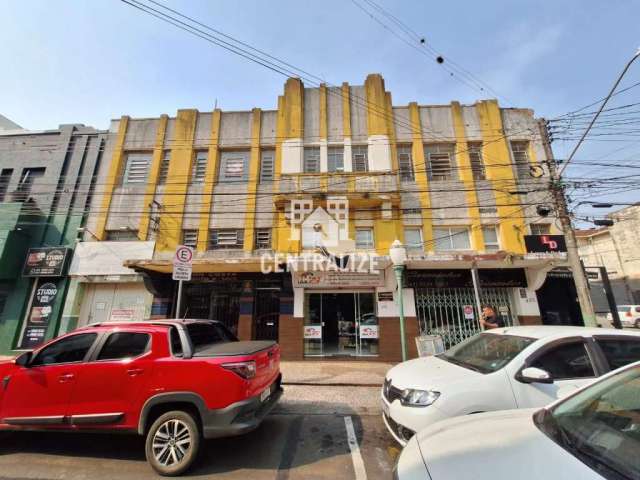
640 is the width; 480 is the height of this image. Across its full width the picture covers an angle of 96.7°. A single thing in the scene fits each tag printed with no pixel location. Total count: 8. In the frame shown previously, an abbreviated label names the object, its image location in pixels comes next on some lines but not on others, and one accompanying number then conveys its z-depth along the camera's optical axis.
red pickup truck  3.47
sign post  6.36
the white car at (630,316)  20.19
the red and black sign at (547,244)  10.59
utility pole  7.99
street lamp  7.79
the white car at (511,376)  3.35
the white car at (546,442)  1.55
